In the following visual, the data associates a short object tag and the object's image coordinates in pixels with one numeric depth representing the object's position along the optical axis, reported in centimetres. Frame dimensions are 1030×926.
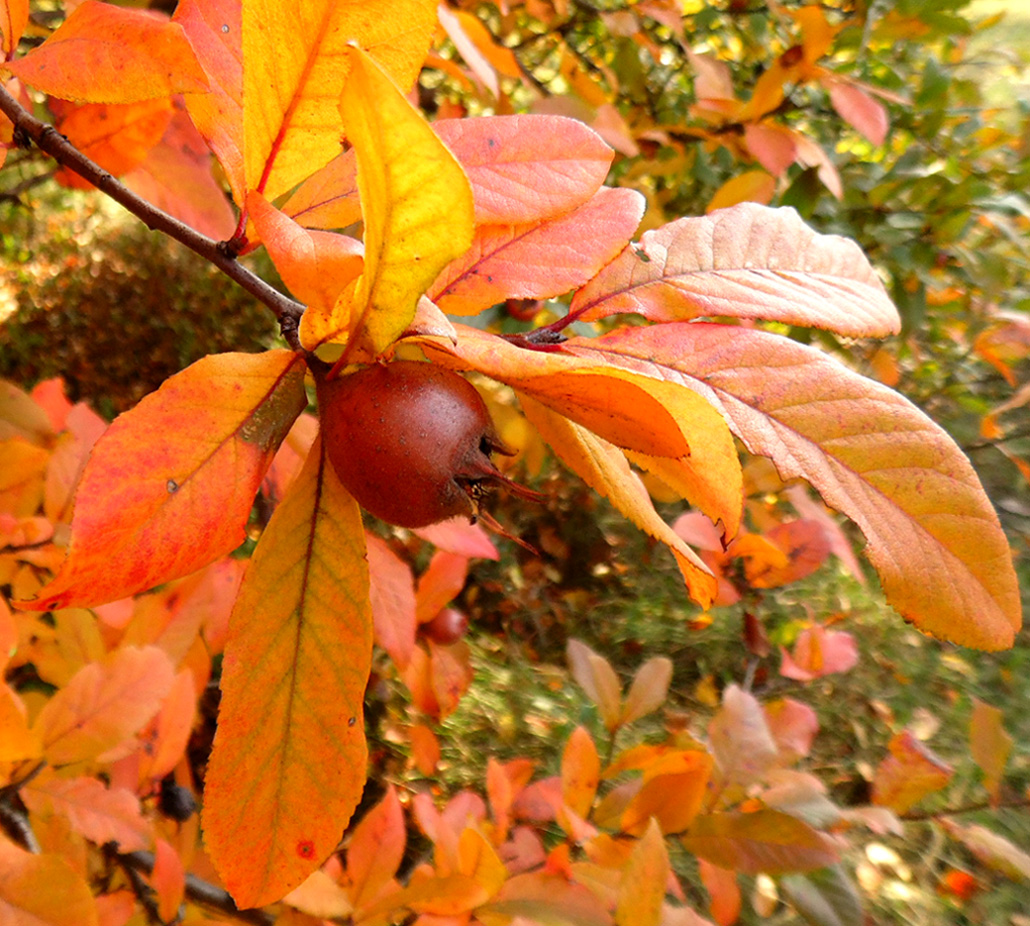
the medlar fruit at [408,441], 10
